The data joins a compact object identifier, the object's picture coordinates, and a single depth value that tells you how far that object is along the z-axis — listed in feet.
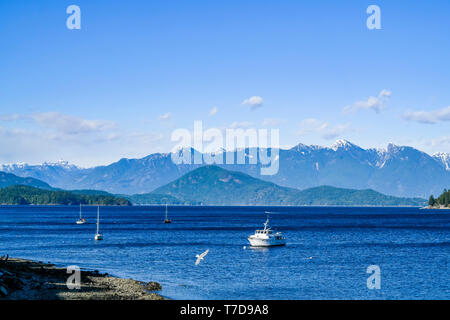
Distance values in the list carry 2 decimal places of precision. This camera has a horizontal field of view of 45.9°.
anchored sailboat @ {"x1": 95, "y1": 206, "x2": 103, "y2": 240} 439.63
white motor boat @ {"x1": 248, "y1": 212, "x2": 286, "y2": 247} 381.81
